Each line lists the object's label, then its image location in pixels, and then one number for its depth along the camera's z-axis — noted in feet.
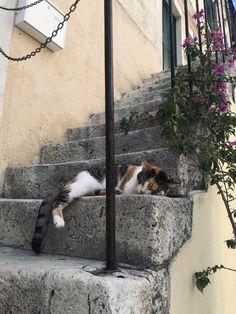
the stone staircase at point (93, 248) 3.71
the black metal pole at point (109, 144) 4.00
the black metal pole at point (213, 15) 9.14
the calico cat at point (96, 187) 5.27
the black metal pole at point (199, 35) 7.54
